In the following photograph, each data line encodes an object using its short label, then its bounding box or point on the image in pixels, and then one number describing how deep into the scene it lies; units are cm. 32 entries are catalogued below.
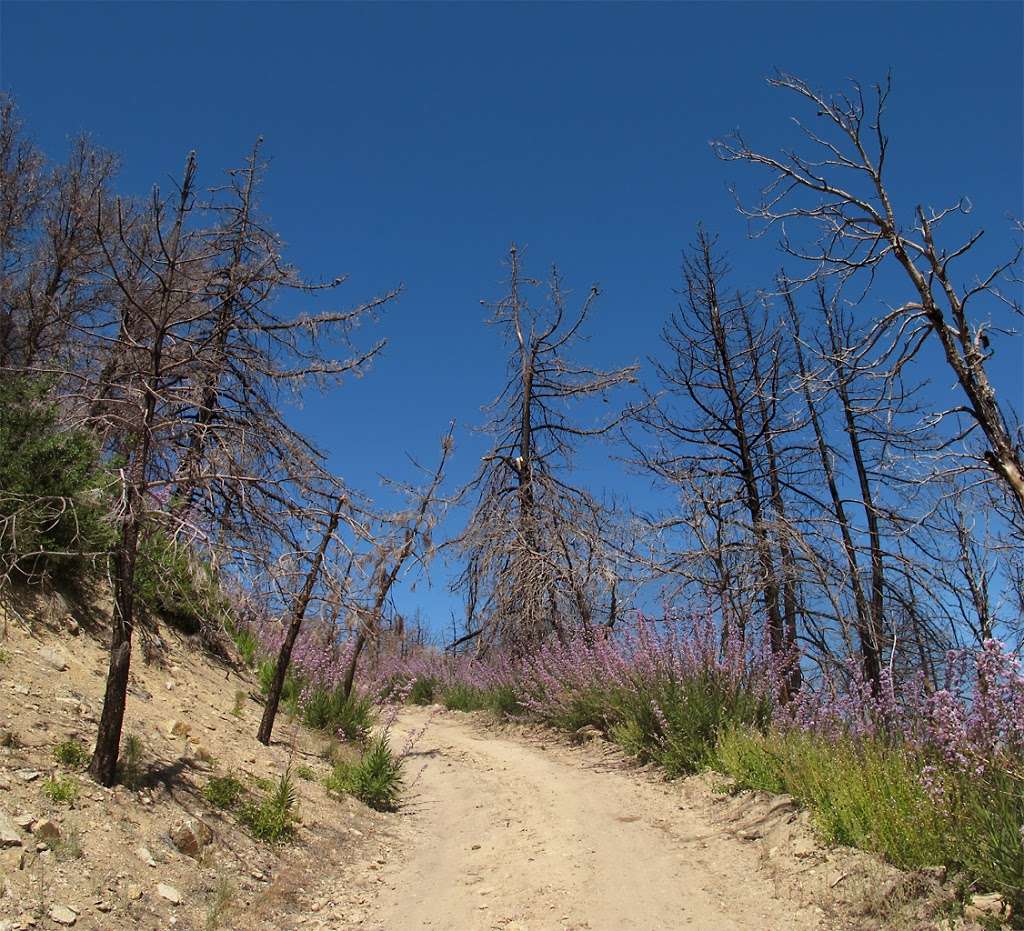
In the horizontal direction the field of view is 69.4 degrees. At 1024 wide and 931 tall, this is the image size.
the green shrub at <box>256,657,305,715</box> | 976
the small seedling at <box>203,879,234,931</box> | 409
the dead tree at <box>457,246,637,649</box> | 1437
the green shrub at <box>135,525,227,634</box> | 552
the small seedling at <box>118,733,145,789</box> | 505
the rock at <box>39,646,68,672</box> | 634
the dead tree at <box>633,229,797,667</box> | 1002
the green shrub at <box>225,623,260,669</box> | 1084
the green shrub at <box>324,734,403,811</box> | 739
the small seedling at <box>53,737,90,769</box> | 486
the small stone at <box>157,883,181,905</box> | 414
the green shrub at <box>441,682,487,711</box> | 1523
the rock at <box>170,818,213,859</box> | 475
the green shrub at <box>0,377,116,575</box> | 685
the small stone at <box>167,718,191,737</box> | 647
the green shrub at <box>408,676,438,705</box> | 1752
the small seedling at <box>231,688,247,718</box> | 830
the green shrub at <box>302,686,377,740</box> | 949
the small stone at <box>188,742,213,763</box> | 626
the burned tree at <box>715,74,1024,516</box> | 425
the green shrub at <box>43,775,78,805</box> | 442
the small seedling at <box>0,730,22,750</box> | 468
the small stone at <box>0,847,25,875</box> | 370
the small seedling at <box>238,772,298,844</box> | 551
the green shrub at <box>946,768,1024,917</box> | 358
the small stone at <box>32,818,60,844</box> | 404
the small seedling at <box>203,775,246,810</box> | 556
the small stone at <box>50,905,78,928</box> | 354
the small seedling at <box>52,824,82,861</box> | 400
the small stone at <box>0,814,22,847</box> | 383
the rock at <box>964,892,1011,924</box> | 361
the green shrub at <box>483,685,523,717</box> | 1338
